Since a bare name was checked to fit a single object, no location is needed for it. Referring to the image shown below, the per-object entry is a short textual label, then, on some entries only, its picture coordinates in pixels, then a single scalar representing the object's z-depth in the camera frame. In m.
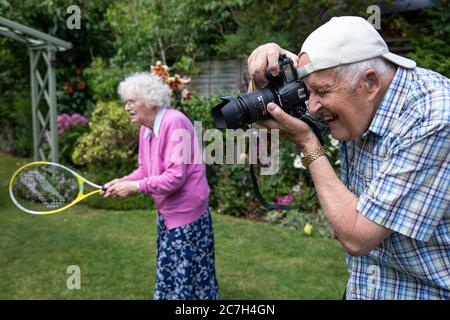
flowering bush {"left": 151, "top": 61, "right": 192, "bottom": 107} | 5.90
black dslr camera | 1.53
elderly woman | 2.96
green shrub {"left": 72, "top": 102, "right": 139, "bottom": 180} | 7.08
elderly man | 1.26
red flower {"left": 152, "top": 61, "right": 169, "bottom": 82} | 5.88
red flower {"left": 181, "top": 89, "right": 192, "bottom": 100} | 6.31
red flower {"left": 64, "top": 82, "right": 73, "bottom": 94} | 9.46
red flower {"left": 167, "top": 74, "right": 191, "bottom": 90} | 6.01
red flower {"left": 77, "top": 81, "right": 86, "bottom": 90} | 9.55
